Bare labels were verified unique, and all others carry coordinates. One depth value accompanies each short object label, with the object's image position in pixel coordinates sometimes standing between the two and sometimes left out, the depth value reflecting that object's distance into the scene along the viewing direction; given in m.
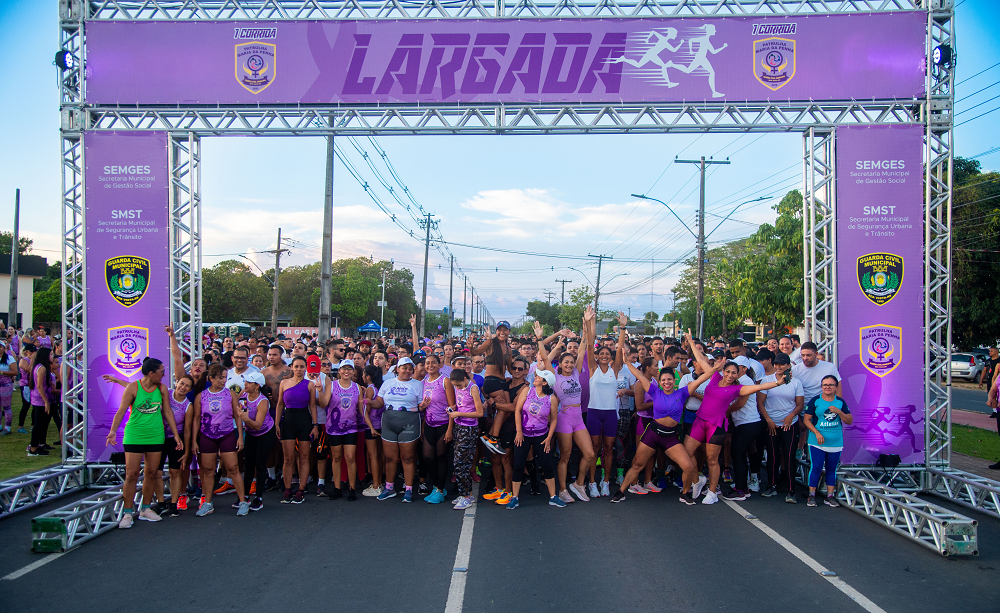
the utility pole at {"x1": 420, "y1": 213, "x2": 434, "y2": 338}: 37.25
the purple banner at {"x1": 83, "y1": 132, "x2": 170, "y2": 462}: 8.05
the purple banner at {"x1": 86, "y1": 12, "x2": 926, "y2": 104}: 8.09
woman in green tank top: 6.35
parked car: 28.80
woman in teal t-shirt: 7.11
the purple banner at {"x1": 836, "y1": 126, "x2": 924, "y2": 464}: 7.95
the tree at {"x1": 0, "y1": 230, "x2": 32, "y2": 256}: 53.20
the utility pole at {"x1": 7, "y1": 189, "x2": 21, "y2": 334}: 24.47
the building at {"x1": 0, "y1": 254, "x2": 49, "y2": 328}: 40.69
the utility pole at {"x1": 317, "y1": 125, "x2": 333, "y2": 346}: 16.41
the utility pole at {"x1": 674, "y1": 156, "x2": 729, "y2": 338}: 23.22
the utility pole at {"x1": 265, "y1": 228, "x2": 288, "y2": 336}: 33.88
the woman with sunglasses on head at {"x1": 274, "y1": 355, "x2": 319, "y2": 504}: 7.27
